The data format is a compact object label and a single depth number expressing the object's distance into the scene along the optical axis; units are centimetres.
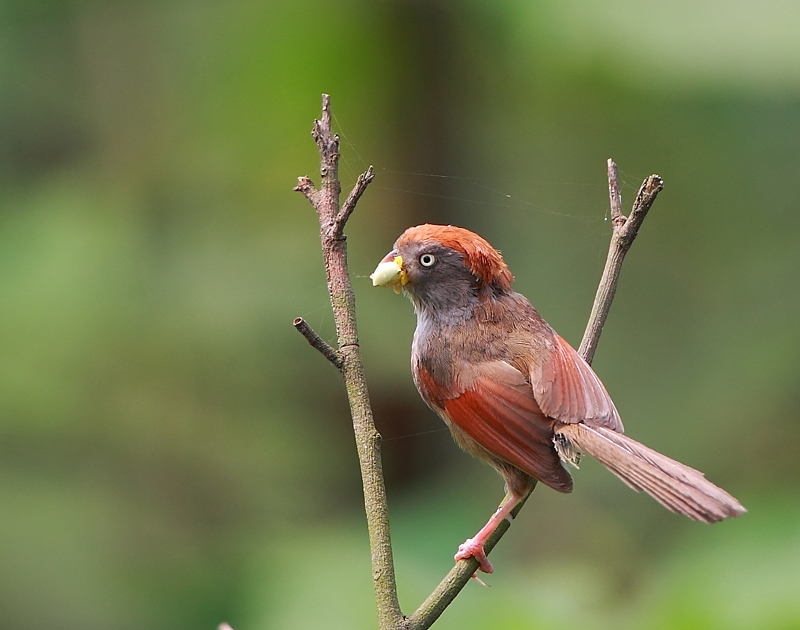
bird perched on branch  456
